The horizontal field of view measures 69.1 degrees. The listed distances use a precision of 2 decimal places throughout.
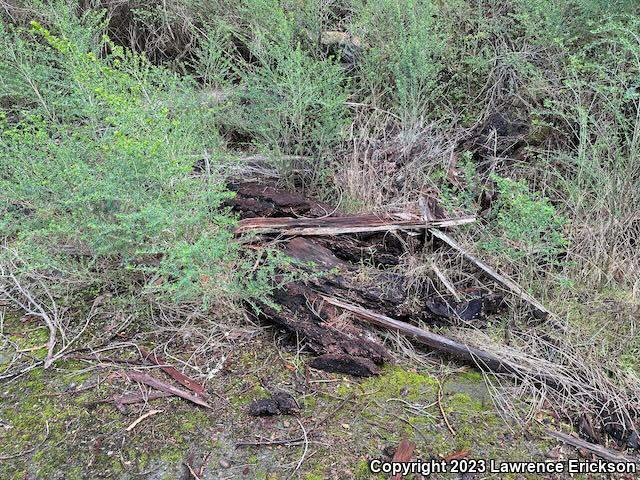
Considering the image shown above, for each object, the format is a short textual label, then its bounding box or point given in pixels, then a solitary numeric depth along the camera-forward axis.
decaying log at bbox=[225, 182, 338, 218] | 3.01
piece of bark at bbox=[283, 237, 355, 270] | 2.69
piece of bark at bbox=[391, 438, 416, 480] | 1.85
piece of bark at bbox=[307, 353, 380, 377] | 2.26
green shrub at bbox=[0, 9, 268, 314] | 2.29
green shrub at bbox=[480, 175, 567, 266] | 2.43
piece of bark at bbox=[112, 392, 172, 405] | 2.08
